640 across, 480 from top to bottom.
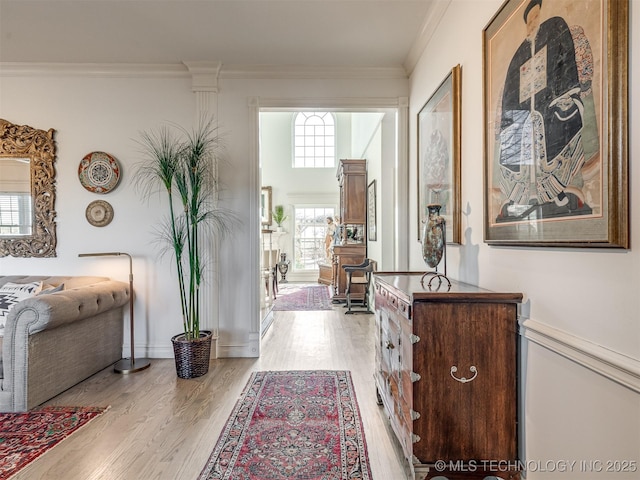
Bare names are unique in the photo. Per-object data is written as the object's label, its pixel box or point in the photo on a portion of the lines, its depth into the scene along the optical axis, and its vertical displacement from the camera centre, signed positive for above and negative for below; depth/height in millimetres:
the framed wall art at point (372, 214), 5383 +425
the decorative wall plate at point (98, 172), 3305 +667
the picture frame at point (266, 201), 8687 +997
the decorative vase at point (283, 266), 8086 -658
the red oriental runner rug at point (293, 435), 1692 -1161
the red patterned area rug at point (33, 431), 1786 -1162
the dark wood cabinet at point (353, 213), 6055 +479
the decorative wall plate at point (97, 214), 3322 +254
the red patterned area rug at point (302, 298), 5660 -1136
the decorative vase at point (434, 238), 1774 +4
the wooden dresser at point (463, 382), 1437 -615
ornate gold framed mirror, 3297 +480
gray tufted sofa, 2258 -750
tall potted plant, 3201 +527
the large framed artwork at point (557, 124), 968 +408
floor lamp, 2980 -1144
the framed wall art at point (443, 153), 2037 +604
